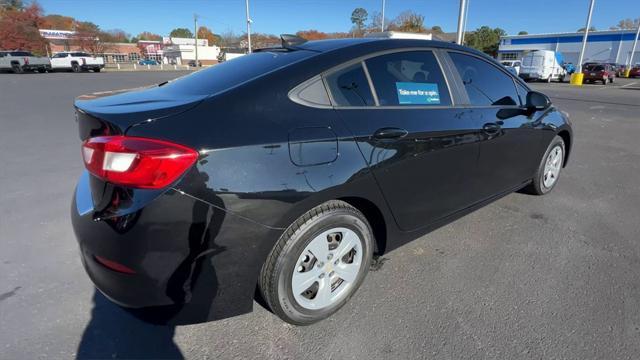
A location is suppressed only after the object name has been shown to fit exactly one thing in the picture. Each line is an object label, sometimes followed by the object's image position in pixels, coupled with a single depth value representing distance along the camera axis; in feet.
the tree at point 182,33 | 462.19
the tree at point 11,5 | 231.89
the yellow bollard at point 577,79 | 93.81
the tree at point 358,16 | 287.89
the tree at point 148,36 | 420.64
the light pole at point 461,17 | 45.17
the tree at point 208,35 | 392.47
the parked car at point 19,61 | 99.09
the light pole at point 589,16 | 86.25
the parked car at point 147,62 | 242.74
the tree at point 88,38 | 222.48
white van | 101.04
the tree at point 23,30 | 184.96
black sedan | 5.48
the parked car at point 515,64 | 112.16
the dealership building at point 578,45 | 183.52
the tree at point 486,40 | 239.91
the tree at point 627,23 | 281.43
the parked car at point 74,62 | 110.63
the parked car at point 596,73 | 97.60
